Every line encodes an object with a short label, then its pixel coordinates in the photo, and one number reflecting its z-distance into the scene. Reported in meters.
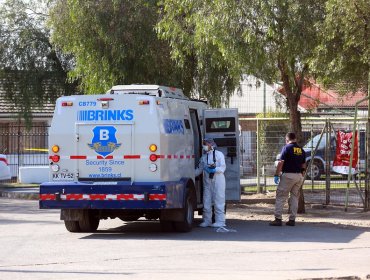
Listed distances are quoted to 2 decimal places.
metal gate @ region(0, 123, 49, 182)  33.25
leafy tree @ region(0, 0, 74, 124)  34.25
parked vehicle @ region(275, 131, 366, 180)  21.88
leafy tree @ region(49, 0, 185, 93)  22.23
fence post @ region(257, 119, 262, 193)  23.76
